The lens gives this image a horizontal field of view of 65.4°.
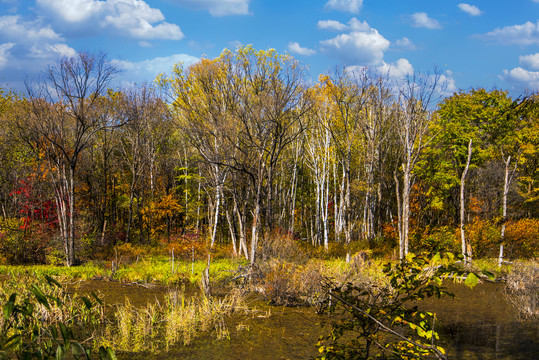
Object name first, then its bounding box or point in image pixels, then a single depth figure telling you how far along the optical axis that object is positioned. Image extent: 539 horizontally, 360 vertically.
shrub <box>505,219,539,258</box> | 24.11
